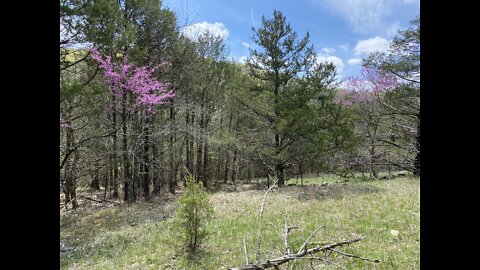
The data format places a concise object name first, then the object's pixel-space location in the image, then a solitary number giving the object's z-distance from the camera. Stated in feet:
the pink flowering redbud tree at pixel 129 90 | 29.40
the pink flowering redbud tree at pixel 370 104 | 43.62
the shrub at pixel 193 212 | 15.03
